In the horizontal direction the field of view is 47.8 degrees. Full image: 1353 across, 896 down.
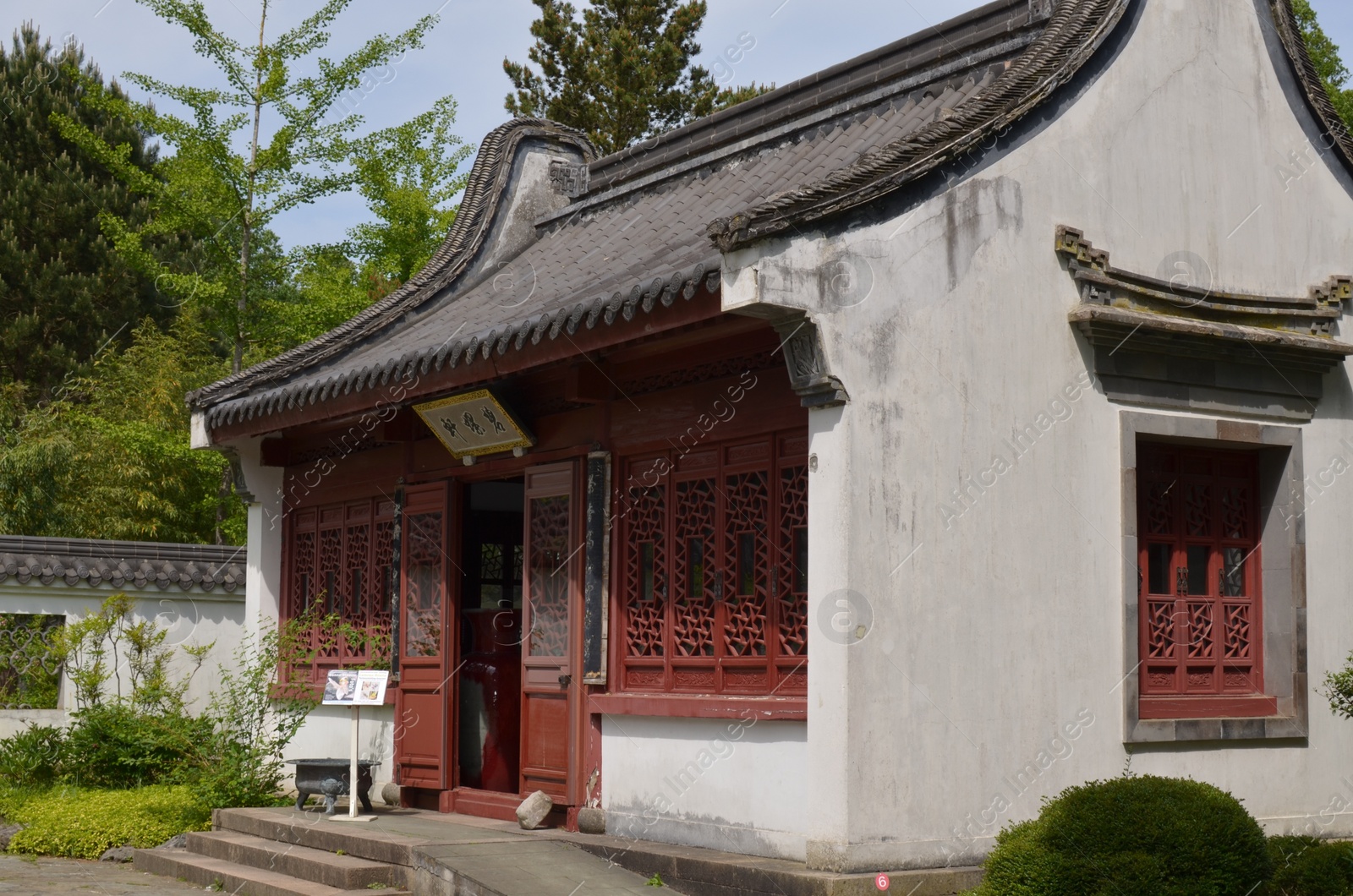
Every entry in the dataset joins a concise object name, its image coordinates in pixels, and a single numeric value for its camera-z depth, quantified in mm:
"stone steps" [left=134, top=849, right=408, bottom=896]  7992
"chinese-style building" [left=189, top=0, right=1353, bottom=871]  6723
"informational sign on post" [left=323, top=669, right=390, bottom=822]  9133
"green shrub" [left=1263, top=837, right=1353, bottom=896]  6547
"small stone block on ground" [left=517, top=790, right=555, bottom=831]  8445
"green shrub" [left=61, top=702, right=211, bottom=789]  11227
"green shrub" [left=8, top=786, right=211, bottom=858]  10078
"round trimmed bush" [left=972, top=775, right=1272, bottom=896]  6000
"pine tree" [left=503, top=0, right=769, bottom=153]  22922
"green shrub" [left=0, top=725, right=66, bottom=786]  11430
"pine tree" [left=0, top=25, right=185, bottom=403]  25125
